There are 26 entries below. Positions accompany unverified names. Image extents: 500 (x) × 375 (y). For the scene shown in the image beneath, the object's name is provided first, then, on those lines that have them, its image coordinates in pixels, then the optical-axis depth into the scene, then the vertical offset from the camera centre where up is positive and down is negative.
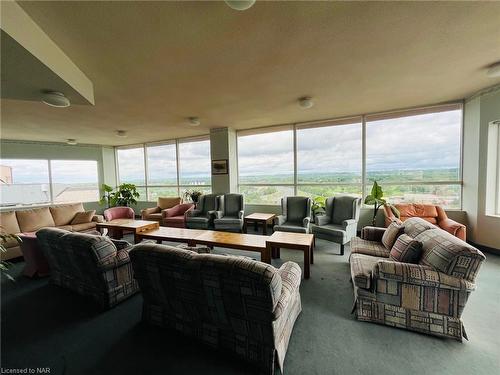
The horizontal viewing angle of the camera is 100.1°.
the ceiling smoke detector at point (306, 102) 3.46 +1.27
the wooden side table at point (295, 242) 2.71 -0.86
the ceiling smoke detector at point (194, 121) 4.54 +1.32
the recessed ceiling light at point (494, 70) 2.49 +1.27
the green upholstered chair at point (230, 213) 4.67 -0.82
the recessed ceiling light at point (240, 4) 1.33 +1.13
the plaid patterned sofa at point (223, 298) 1.32 -0.85
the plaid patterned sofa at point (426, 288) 1.65 -0.94
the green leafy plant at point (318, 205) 4.56 -0.60
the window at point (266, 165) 5.47 +0.37
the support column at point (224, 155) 5.61 +0.68
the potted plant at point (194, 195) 5.89 -0.42
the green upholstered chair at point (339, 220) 3.57 -0.81
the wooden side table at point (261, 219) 4.59 -0.90
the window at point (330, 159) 4.72 +0.45
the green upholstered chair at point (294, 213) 3.98 -0.73
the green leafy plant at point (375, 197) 3.88 -0.38
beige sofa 3.57 -0.76
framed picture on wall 5.71 +0.35
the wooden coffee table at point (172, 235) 3.35 -0.93
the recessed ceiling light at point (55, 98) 2.26 +0.92
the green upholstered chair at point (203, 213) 4.84 -0.82
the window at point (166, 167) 6.47 +0.46
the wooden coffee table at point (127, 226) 3.87 -0.87
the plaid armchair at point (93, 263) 2.08 -0.86
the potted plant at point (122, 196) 6.80 -0.47
